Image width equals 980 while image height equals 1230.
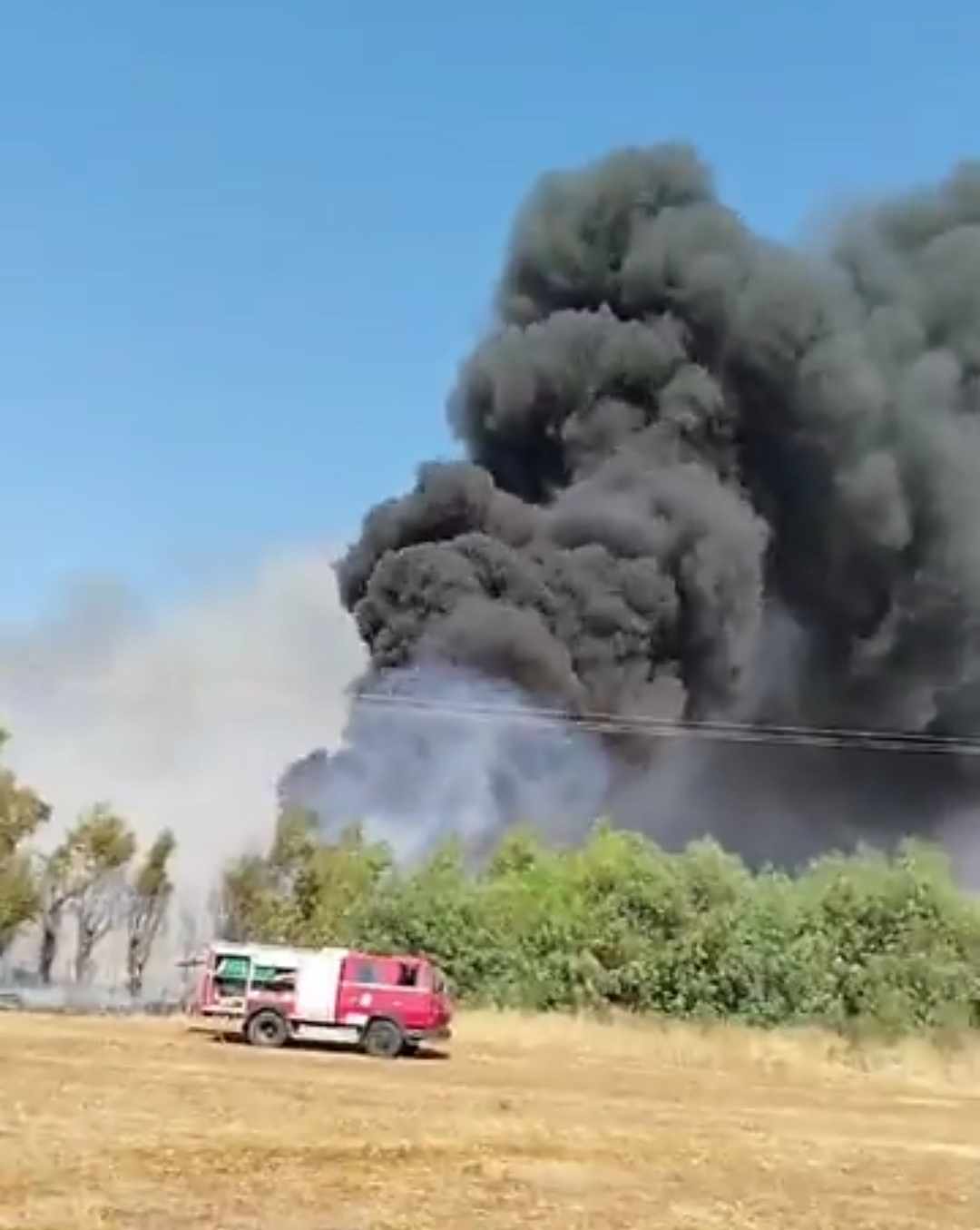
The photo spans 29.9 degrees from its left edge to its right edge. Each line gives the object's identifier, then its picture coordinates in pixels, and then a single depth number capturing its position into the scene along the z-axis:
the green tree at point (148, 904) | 54.84
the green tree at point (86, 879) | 52.00
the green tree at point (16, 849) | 49.06
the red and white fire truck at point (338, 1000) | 30.08
